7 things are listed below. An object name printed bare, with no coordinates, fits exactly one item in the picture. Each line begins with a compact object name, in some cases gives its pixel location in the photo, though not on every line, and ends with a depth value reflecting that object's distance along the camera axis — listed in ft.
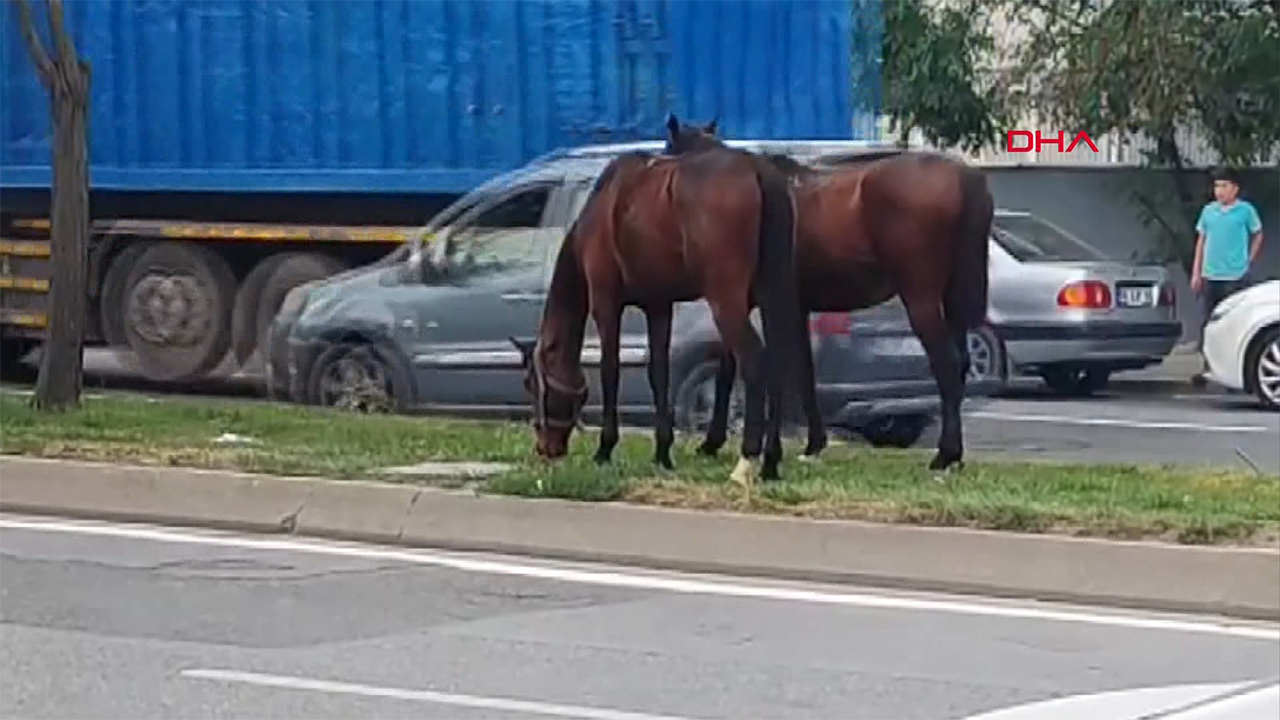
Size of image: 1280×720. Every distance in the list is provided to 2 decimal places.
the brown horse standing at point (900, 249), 42.52
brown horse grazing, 40.63
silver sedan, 66.74
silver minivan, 49.70
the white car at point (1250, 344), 64.13
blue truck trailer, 59.62
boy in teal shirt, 73.00
